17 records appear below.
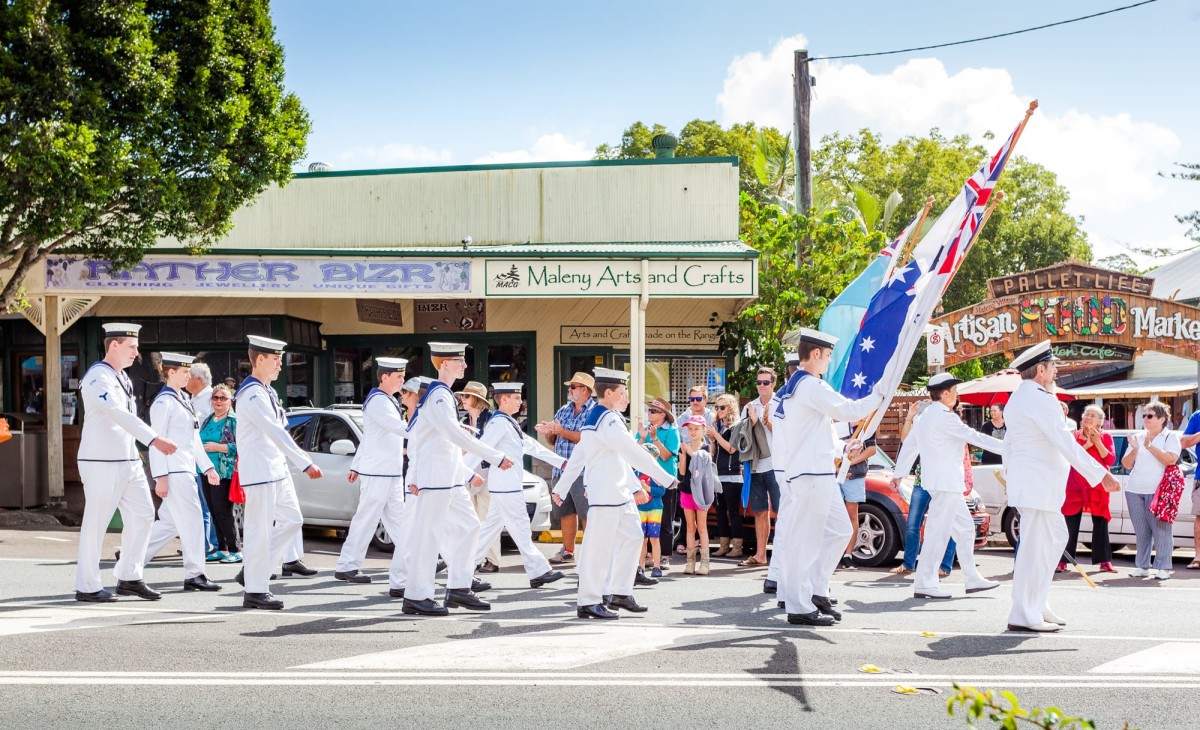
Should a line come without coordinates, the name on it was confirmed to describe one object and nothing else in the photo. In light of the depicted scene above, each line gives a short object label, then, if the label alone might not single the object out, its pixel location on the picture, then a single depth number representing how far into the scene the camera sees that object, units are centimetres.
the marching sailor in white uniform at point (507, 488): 1088
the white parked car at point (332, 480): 1386
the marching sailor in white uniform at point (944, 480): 1017
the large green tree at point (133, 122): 1374
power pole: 1953
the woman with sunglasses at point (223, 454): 1203
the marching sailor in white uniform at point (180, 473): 985
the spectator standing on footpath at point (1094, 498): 1229
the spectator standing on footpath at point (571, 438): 1141
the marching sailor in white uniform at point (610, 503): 857
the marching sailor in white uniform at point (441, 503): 870
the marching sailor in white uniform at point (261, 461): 870
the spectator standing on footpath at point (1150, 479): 1216
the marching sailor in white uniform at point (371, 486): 1066
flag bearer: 845
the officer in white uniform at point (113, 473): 889
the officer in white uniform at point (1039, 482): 813
